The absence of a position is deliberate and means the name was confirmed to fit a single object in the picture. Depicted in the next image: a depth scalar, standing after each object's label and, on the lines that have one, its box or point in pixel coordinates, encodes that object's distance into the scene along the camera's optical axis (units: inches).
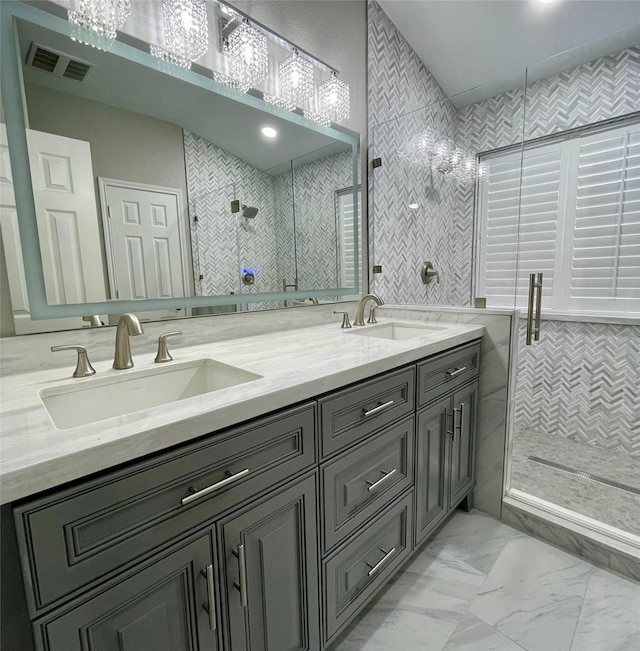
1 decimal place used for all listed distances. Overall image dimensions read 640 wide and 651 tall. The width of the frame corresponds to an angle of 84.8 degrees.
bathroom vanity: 22.0
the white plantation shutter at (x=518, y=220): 88.1
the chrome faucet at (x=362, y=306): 71.5
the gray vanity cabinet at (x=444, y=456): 53.3
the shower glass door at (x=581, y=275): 82.9
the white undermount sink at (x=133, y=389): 35.7
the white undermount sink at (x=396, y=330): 68.2
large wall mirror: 39.4
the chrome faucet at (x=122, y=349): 40.1
